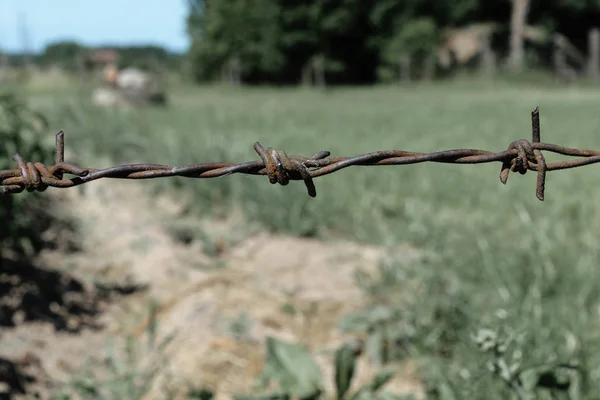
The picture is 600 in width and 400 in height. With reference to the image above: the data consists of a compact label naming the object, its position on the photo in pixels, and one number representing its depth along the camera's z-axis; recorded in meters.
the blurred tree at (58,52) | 46.41
